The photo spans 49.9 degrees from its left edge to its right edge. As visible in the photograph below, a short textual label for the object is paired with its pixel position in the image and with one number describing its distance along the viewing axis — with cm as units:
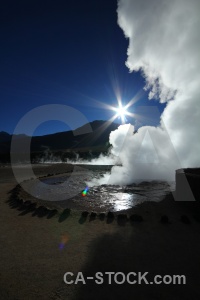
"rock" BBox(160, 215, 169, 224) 805
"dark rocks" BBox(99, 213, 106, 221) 847
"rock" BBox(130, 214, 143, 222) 820
